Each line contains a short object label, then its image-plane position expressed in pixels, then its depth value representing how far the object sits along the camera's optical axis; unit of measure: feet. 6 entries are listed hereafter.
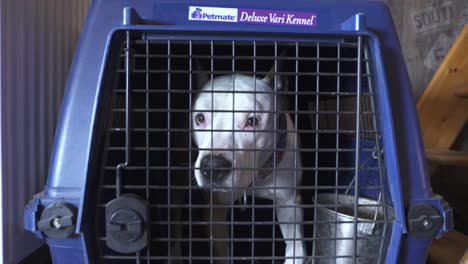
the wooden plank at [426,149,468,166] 4.38
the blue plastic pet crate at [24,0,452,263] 2.74
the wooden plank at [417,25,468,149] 4.80
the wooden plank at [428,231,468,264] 3.90
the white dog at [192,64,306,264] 3.26
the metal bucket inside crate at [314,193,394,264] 2.98
